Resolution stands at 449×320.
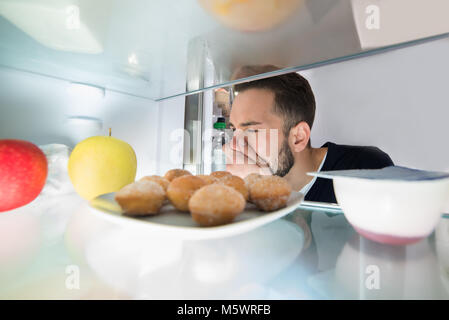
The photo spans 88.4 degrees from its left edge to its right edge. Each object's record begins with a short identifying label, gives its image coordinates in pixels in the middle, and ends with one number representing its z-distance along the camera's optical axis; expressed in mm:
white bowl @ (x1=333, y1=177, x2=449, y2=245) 247
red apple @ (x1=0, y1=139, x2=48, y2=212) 449
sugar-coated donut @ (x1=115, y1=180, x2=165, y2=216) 309
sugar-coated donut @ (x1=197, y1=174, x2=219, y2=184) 416
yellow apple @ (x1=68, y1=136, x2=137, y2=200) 532
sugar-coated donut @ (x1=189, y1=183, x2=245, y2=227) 273
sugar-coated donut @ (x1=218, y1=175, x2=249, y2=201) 383
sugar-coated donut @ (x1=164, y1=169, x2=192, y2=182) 477
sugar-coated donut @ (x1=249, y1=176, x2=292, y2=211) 346
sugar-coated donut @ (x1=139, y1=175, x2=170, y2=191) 411
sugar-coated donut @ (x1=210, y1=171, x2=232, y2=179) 483
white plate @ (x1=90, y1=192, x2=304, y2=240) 245
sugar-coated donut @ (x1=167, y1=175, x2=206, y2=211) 343
